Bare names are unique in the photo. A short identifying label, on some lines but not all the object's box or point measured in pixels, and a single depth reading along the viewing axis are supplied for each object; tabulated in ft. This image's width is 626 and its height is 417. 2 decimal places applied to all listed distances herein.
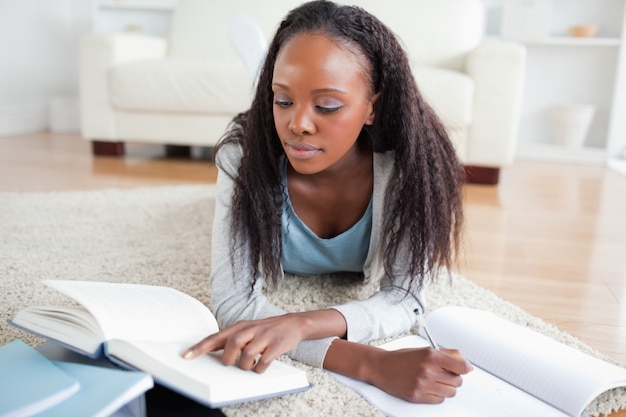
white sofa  8.43
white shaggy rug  2.84
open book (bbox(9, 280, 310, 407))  2.22
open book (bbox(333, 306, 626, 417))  2.71
